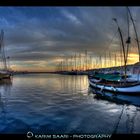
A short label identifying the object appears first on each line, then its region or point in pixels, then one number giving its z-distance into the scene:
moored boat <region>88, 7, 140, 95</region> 11.91
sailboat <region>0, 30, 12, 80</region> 27.71
